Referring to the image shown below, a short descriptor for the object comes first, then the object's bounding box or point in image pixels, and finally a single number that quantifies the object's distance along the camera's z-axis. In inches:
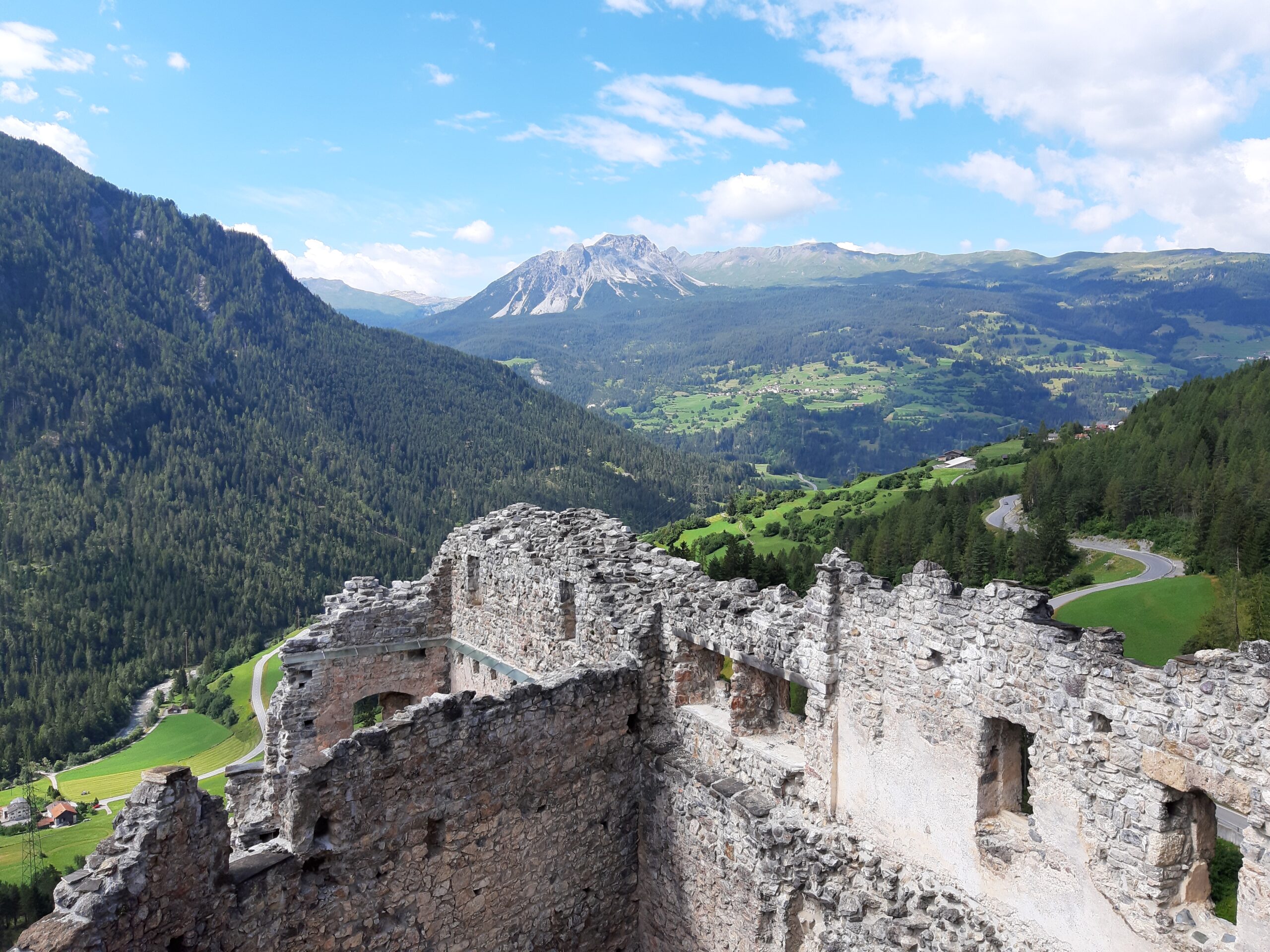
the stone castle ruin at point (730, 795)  302.5
